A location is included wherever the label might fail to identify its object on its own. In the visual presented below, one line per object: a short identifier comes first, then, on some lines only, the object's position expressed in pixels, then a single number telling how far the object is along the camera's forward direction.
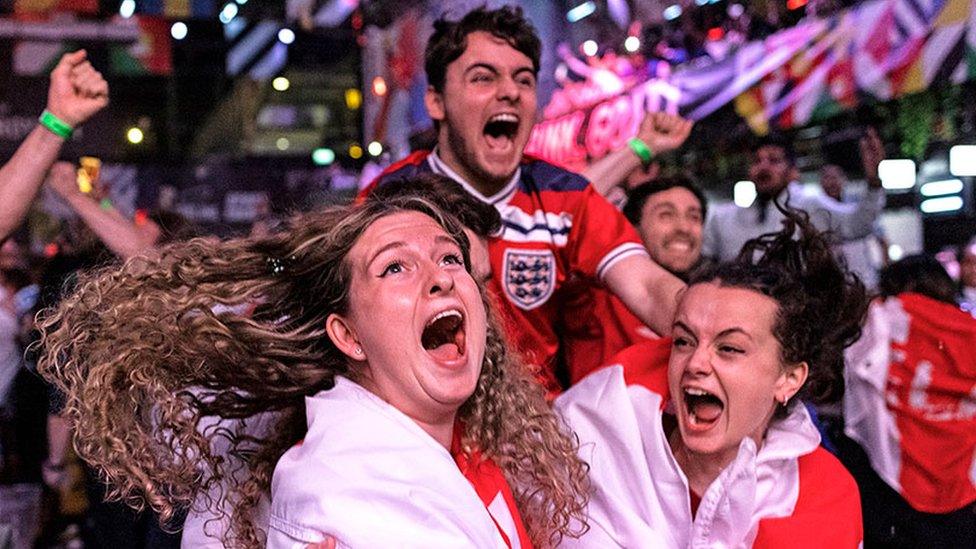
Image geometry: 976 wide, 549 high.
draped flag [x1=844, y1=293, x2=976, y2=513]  4.66
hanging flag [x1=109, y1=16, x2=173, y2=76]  9.34
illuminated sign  8.85
